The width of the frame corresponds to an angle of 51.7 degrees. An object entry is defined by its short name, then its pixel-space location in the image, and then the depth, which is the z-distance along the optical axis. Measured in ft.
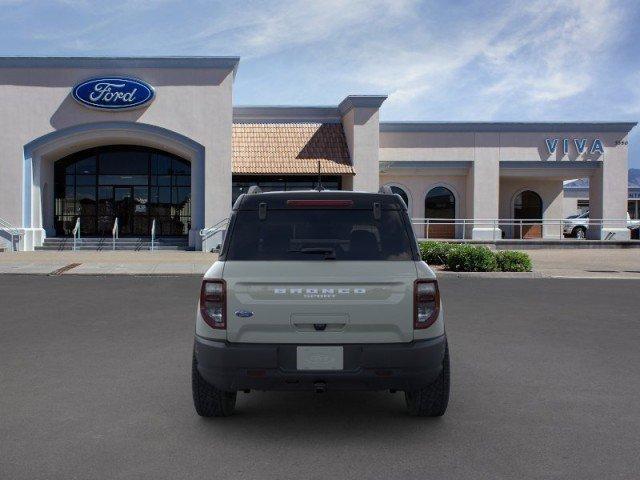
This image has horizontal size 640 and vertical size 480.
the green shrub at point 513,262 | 62.34
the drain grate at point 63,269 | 59.36
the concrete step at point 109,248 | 89.15
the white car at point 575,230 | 125.68
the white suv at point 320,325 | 15.03
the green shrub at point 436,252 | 67.56
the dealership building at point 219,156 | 87.40
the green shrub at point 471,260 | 61.67
